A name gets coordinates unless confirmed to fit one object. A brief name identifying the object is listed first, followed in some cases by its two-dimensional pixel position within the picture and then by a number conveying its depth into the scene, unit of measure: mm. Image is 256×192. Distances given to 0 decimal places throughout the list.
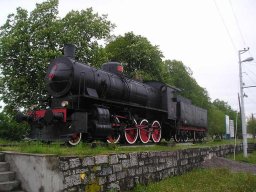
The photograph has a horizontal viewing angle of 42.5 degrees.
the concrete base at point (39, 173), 6793
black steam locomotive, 10094
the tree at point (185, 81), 47906
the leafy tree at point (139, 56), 32594
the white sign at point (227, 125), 21859
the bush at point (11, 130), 15531
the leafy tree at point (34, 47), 22281
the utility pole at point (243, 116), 23478
